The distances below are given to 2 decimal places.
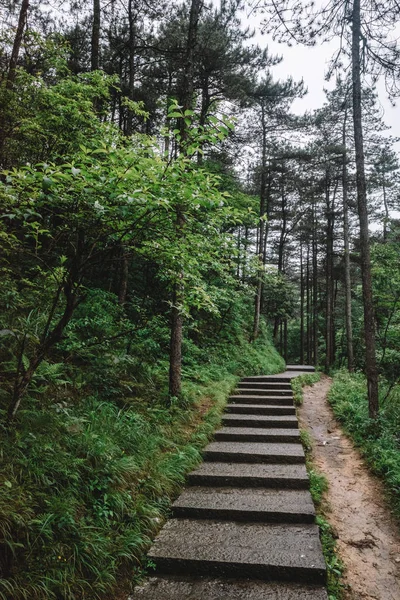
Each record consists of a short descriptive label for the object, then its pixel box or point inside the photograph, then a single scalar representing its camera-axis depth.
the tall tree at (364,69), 7.05
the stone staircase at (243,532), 3.12
